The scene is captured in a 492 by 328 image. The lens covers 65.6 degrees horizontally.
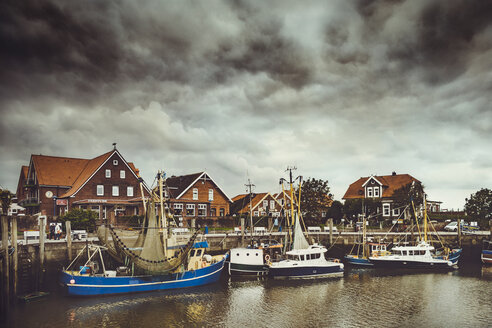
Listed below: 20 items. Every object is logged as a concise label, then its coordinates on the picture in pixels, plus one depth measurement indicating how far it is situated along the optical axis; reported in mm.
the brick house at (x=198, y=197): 63312
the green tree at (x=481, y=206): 59344
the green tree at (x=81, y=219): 42656
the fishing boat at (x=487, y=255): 45312
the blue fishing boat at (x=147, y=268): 28688
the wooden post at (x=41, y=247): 29625
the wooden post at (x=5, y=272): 23812
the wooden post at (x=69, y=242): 32469
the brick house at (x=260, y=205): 74562
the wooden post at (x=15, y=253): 26656
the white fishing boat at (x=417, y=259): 42312
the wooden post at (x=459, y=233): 49681
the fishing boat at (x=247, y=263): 37094
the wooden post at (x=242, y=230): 44006
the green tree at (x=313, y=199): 63812
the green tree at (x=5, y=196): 43569
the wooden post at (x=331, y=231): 51009
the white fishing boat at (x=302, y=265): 36806
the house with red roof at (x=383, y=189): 74125
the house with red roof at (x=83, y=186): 56219
